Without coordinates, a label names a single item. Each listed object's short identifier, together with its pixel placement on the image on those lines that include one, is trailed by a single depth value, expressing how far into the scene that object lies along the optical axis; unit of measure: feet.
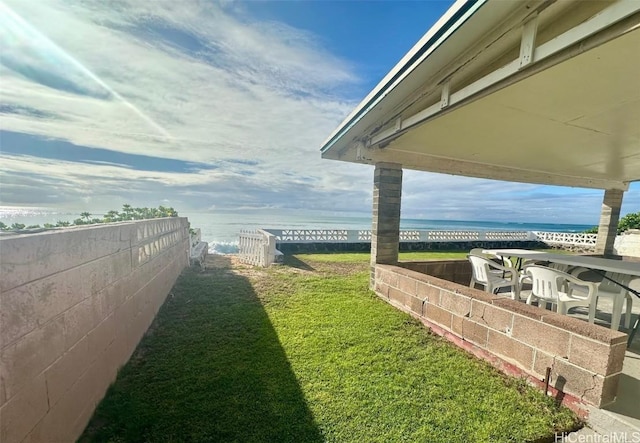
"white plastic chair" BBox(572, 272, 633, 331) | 10.17
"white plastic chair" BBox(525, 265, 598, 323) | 10.33
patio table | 10.25
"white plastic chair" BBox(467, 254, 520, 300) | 13.37
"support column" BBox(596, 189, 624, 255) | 27.37
